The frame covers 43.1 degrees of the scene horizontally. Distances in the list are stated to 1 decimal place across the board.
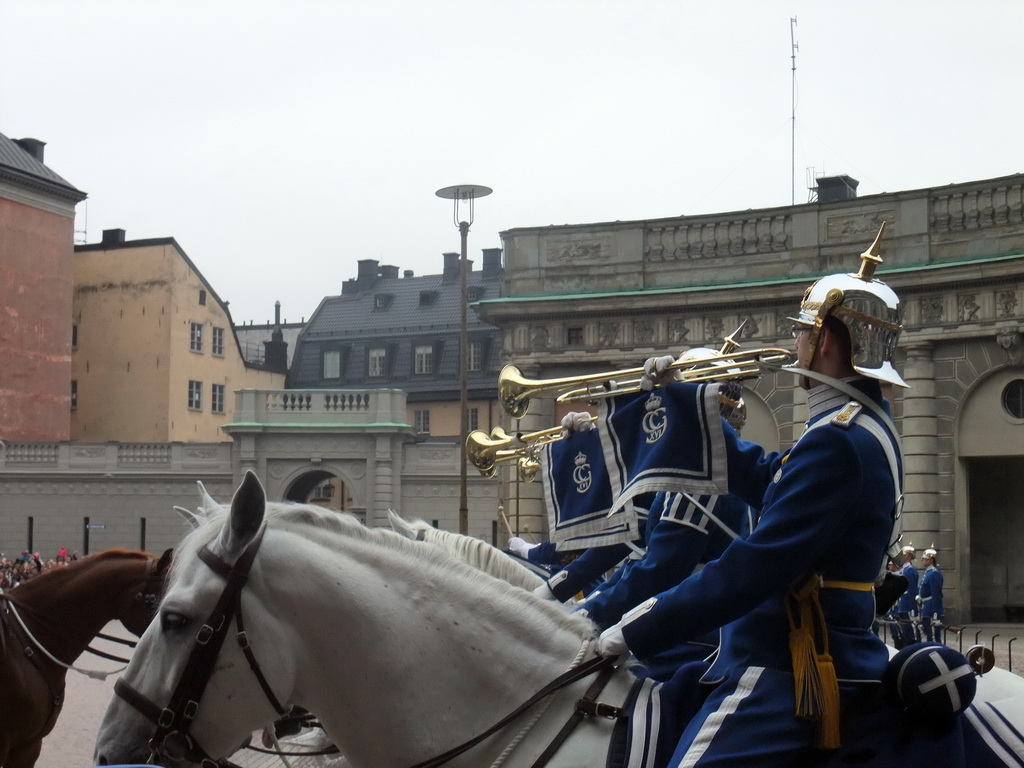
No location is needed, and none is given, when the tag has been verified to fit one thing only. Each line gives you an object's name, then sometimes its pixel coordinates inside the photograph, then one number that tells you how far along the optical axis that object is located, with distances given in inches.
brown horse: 331.6
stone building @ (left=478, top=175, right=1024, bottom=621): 970.7
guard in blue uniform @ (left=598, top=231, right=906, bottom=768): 156.9
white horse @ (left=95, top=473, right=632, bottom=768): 161.5
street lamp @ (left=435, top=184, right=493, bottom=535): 833.5
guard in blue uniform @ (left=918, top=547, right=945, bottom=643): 848.9
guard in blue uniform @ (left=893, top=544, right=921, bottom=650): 834.8
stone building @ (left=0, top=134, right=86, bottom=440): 1833.2
